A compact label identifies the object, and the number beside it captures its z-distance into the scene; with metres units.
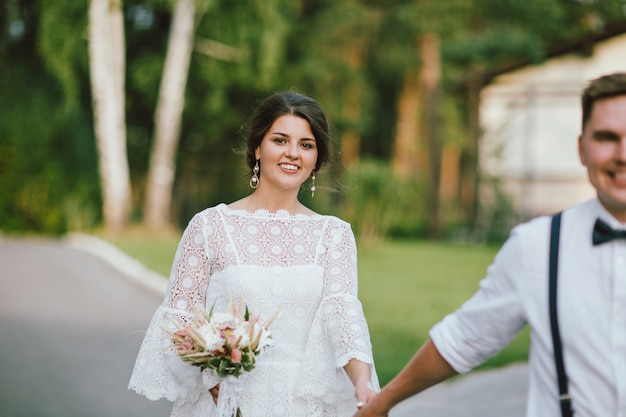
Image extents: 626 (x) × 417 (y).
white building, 25.80
